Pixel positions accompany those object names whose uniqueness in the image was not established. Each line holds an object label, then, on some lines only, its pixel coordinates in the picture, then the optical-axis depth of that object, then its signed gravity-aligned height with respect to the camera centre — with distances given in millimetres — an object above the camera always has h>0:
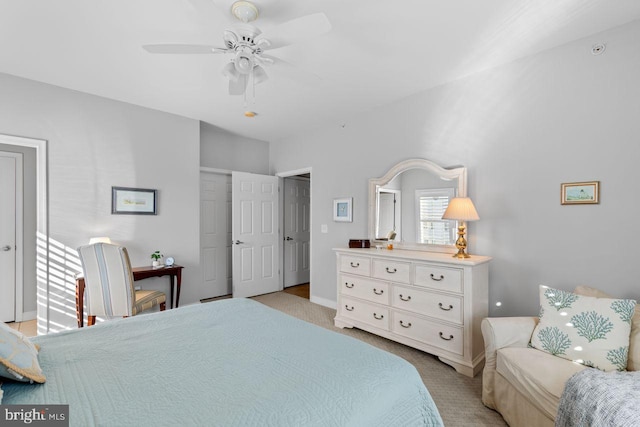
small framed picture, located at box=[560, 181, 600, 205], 2201 +177
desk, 2914 -676
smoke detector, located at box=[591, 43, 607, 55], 2176 +1243
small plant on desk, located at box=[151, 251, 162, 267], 3518 -504
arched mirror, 2973 +133
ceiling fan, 1621 +1057
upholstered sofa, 1571 -891
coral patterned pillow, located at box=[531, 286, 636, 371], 1636 -667
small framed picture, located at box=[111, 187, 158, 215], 3408 +177
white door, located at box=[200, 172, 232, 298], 4465 -263
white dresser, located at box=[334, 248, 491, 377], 2438 -785
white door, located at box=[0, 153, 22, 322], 3576 -259
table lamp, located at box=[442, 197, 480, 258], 2564 +16
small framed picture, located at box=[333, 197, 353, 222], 3932 +81
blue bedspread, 903 -597
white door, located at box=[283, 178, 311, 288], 5332 -283
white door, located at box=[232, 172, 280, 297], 4555 -300
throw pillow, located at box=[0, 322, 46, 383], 993 -504
